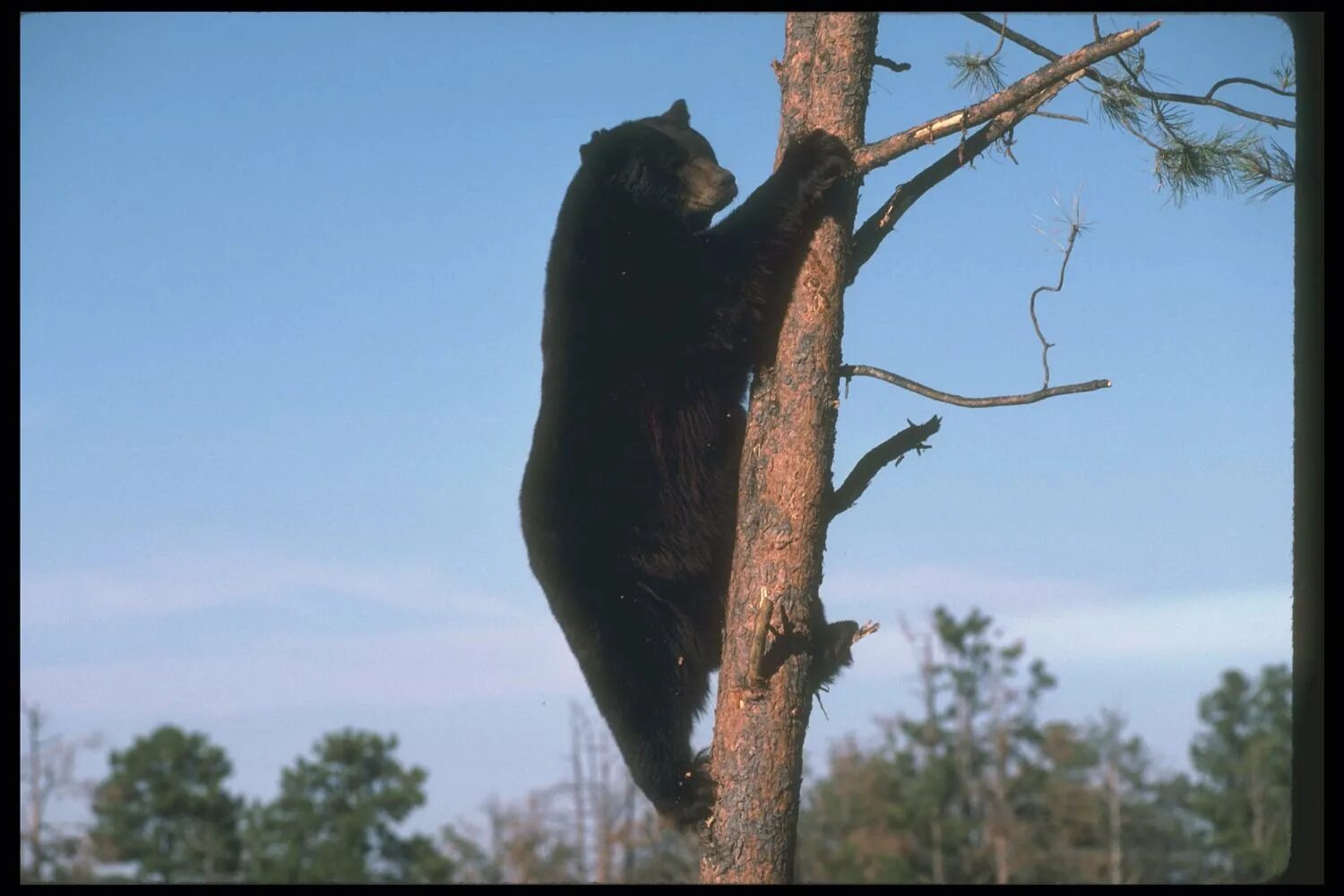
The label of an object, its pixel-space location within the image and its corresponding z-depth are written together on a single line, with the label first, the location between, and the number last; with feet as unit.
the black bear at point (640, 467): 30.66
